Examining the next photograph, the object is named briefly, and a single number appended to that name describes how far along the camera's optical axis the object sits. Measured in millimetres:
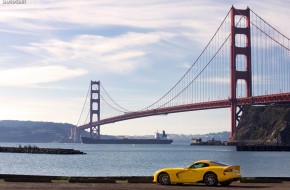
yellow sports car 27828
